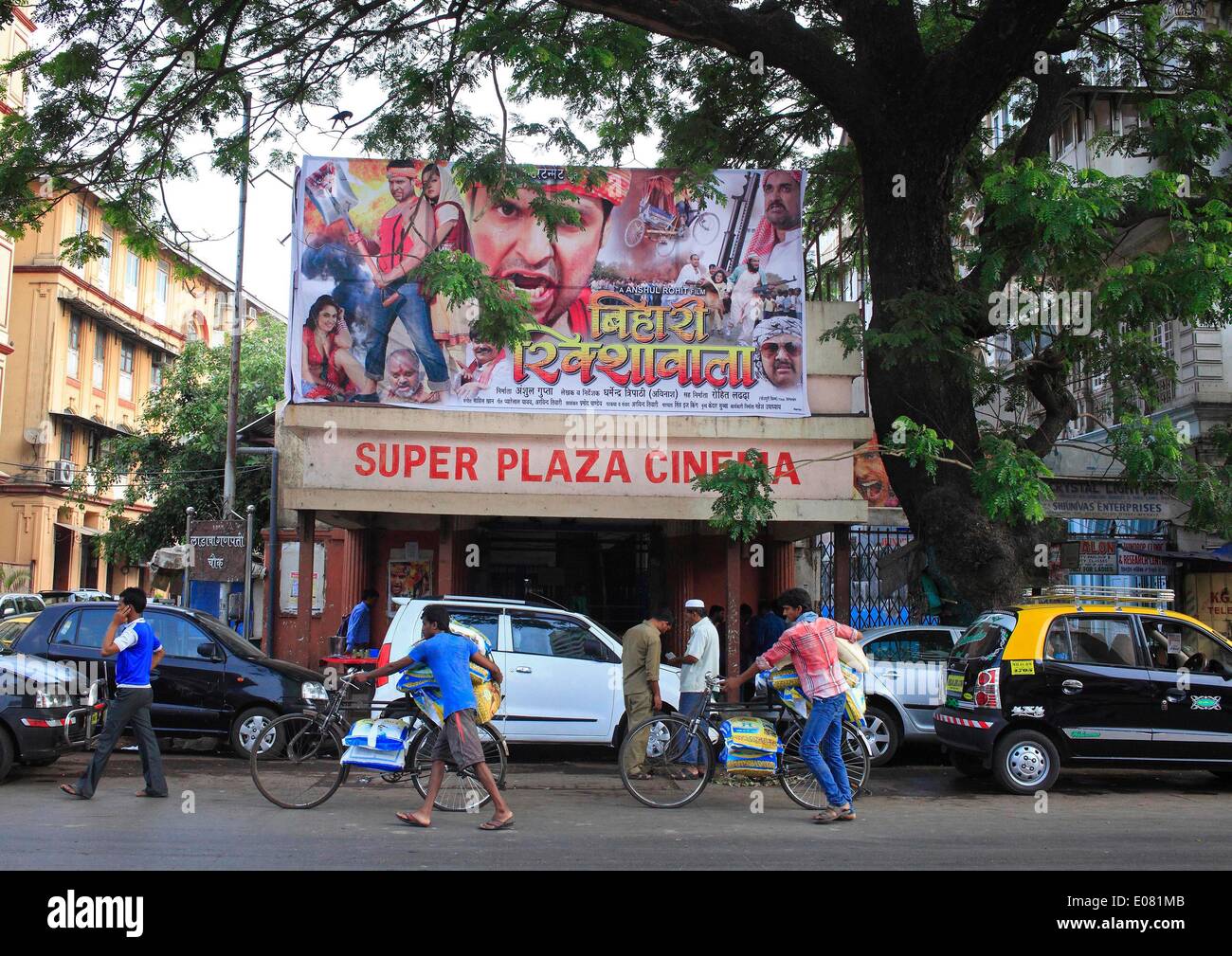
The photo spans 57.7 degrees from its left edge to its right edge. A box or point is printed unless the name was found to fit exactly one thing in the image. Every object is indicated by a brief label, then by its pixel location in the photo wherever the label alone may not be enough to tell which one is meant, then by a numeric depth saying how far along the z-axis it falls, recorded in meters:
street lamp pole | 21.64
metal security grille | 18.33
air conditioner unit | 40.78
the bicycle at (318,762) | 9.01
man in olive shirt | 11.12
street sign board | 17.81
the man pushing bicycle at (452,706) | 8.38
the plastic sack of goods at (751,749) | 9.62
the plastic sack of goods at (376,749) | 8.88
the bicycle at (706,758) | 9.59
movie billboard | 14.71
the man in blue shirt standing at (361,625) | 16.22
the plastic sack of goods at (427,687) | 8.77
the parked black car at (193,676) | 12.20
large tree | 12.16
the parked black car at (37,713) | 10.23
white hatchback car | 12.04
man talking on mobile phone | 9.46
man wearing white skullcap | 11.35
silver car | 12.76
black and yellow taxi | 10.71
